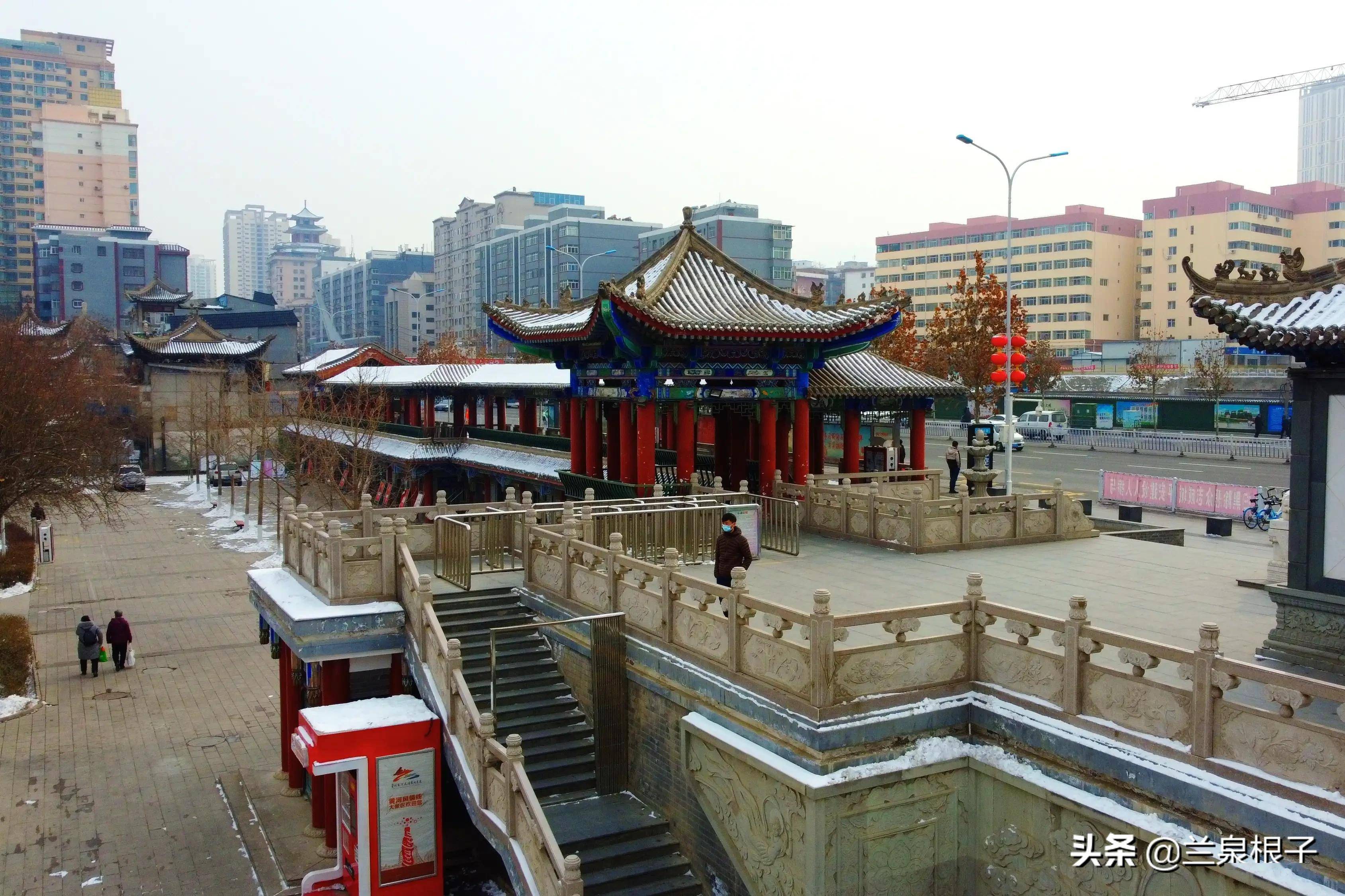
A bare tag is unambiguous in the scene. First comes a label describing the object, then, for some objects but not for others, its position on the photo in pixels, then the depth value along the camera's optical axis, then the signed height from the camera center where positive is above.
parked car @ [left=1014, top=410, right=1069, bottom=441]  54.09 -0.89
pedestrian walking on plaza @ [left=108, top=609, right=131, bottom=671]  20.80 -4.51
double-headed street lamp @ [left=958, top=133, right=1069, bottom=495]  24.31 +0.20
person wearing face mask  11.78 -1.60
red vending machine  10.79 -3.91
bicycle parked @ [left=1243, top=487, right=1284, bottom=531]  26.11 -2.54
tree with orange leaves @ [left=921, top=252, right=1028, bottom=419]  39.16 +2.85
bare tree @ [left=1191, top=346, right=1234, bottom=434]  52.31 +1.59
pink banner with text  29.28 -2.52
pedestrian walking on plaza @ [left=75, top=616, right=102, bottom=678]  20.36 -4.51
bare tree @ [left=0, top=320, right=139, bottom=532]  28.61 -1.00
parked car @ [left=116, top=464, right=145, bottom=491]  50.31 -3.54
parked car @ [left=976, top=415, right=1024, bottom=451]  35.75 -1.30
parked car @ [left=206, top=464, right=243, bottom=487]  51.12 -3.51
